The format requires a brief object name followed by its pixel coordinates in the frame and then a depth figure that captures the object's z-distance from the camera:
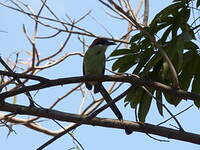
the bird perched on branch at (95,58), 9.16
